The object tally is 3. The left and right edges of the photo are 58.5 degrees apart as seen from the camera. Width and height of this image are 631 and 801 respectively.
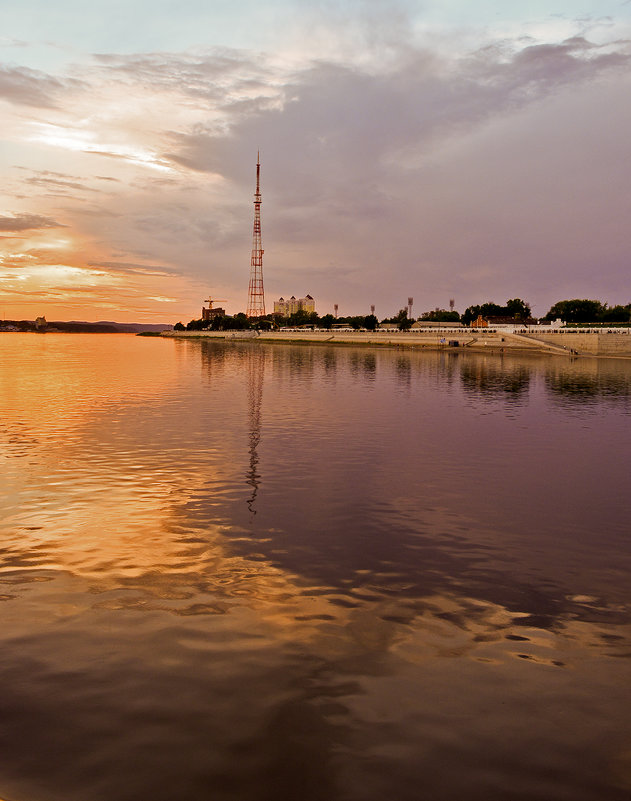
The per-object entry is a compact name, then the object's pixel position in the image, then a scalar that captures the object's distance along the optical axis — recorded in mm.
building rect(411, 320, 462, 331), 190550
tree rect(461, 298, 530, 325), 198500
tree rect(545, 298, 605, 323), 168875
